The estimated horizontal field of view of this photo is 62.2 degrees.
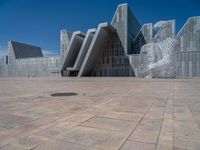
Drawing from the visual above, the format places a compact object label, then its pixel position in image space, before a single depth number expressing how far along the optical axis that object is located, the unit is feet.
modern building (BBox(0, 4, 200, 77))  121.29
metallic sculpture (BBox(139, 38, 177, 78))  87.45
